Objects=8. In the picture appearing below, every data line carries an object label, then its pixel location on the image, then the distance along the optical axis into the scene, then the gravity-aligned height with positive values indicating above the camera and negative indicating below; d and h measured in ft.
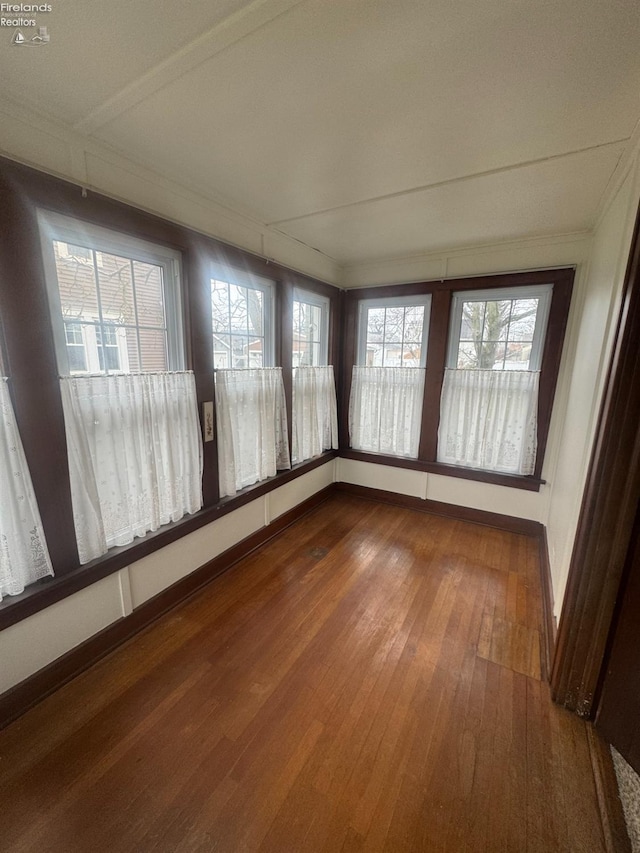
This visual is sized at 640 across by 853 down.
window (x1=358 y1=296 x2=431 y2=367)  10.59 +0.89
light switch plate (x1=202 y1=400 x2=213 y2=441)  6.97 -1.37
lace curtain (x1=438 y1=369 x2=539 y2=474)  9.30 -1.75
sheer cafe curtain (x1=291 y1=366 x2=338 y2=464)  10.05 -1.81
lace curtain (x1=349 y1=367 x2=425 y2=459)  10.91 -1.75
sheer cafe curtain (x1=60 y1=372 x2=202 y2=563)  5.05 -1.73
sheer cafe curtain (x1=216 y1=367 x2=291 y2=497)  7.45 -1.76
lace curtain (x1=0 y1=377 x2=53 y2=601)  4.26 -2.26
